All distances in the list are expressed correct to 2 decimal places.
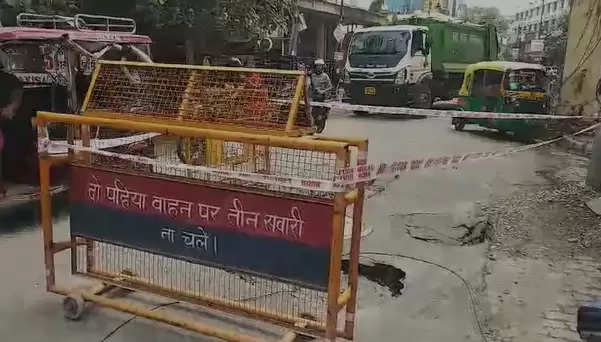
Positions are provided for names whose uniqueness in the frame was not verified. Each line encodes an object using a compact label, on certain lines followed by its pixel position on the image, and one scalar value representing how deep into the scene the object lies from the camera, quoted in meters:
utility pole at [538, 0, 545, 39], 57.61
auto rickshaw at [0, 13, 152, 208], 6.61
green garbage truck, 17.50
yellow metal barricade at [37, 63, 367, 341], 3.24
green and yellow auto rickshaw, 12.88
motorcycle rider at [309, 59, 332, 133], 13.59
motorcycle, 12.79
